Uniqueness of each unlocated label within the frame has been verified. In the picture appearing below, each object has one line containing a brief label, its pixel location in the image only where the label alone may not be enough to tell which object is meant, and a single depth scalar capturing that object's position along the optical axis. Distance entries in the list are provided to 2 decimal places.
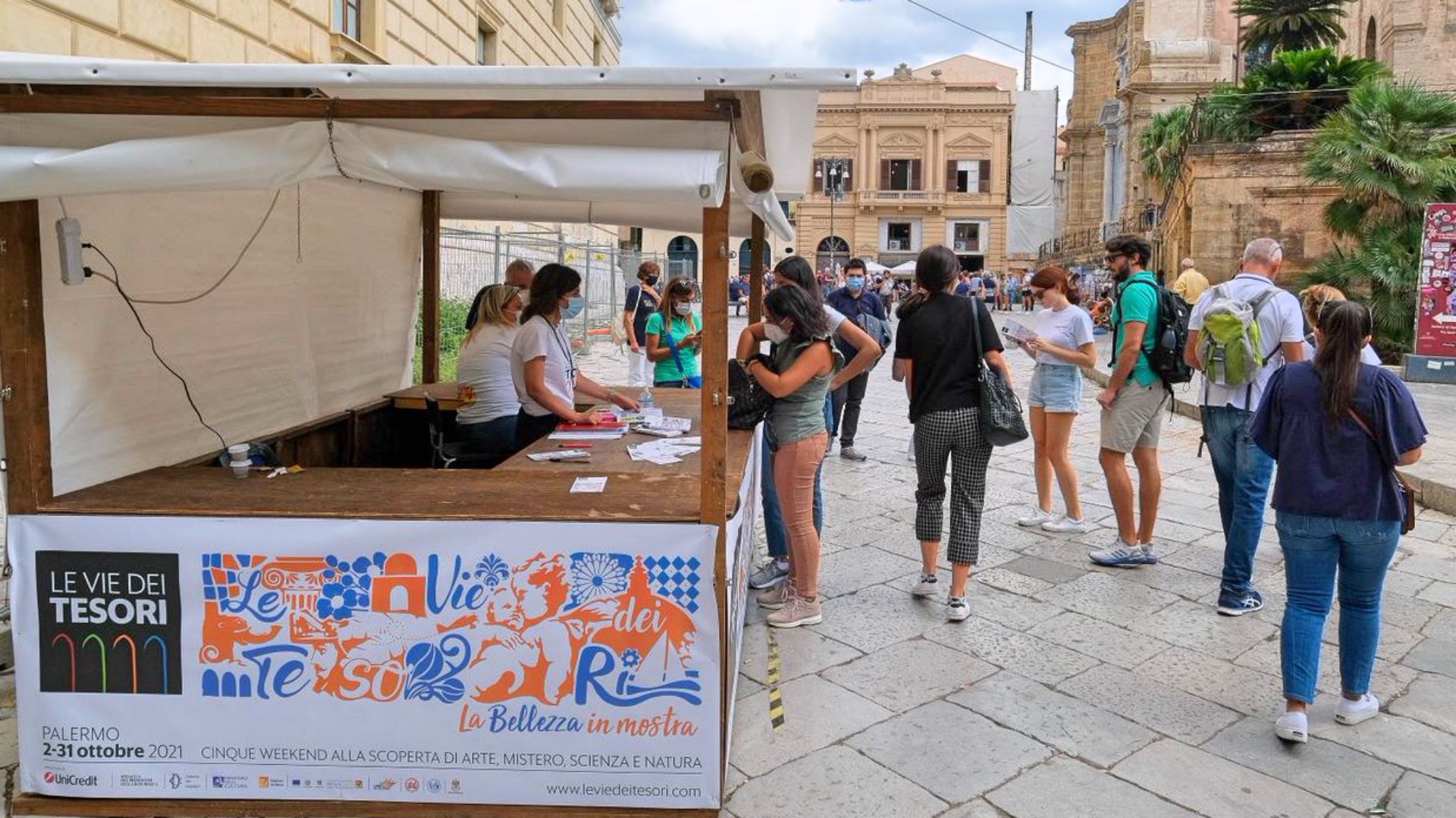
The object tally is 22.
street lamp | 42.88
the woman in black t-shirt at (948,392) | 4.80
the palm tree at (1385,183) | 15.42
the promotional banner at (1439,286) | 12.91
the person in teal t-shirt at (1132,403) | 5.48
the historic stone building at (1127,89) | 33.81
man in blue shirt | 8.55
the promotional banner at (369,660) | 3.20
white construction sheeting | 61.09
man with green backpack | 4.89
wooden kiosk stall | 3.14
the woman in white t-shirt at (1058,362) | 6.09
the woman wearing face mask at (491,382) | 5.85
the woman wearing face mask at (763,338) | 4.70
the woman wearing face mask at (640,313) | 10.70
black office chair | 5.79
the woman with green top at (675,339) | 8.01
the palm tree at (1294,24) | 27.53
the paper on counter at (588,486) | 3.66
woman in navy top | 3.53
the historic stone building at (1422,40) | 24.23
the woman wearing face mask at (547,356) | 5.34
